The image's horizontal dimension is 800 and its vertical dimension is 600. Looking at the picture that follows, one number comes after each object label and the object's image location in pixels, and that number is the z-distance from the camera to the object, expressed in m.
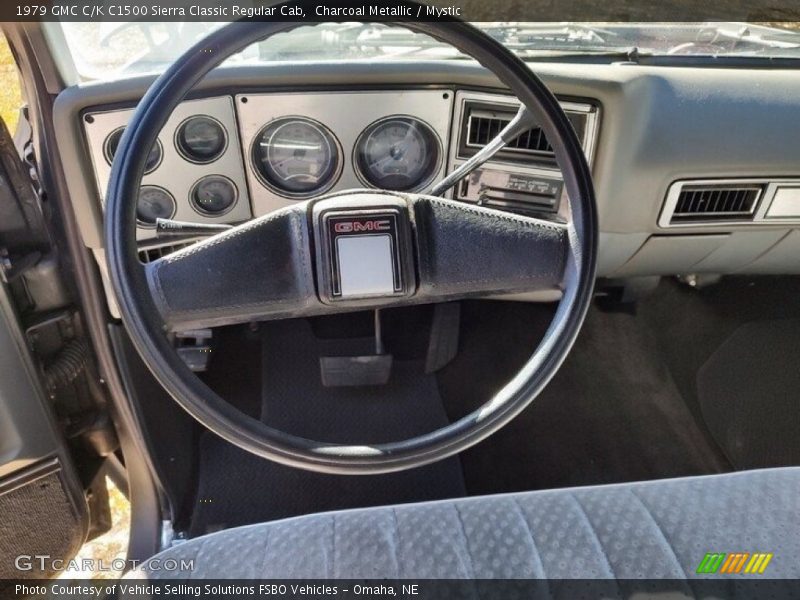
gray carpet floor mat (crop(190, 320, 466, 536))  1.82
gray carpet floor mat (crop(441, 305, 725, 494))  1.98
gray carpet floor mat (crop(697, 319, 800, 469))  2.00
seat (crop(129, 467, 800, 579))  0.99
